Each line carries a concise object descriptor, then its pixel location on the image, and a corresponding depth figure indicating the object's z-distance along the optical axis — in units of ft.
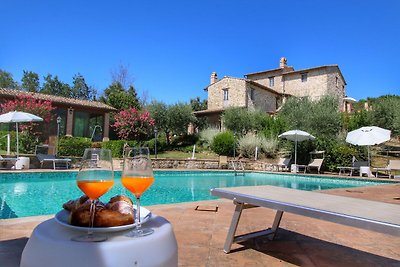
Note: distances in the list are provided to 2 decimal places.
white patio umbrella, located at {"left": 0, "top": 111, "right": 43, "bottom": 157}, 39.29
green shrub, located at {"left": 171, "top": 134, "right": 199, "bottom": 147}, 81.25
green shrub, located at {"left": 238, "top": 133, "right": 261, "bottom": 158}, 61.46
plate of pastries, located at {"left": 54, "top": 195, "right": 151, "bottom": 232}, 3.65
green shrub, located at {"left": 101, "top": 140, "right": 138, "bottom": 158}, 57.47
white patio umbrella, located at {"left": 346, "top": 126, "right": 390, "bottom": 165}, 43.96
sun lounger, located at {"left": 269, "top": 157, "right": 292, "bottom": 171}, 52.74
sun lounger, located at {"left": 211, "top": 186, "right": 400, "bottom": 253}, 5.28
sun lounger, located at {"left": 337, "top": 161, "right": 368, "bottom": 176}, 46.85
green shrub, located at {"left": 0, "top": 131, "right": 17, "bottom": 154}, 50.60
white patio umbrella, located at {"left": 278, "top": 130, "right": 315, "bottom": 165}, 50.01
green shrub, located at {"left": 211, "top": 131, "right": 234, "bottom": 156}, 63.62
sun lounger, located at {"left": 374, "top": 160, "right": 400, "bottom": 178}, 43.65
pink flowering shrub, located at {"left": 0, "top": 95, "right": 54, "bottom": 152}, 51.16
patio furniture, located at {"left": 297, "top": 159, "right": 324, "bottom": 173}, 49.55
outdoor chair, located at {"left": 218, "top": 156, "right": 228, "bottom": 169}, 55.67
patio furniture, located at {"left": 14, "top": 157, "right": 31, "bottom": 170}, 38.88
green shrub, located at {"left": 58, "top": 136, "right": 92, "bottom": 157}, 55.47
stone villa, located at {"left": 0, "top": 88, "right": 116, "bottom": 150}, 66.08
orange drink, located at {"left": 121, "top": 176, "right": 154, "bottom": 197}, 4.31
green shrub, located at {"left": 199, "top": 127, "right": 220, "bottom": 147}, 72.96
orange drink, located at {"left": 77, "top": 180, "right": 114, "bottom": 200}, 3.95
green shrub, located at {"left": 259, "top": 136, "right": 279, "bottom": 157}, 60.65
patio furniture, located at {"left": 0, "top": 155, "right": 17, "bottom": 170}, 38.58
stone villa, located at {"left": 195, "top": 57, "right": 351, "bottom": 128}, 90.58
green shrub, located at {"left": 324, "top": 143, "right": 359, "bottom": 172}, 50.98
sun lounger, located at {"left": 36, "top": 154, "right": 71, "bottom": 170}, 41.63
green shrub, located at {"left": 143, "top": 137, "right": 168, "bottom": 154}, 71.11
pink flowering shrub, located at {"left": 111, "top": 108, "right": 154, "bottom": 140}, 72.64
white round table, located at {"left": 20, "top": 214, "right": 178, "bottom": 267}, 3.23
